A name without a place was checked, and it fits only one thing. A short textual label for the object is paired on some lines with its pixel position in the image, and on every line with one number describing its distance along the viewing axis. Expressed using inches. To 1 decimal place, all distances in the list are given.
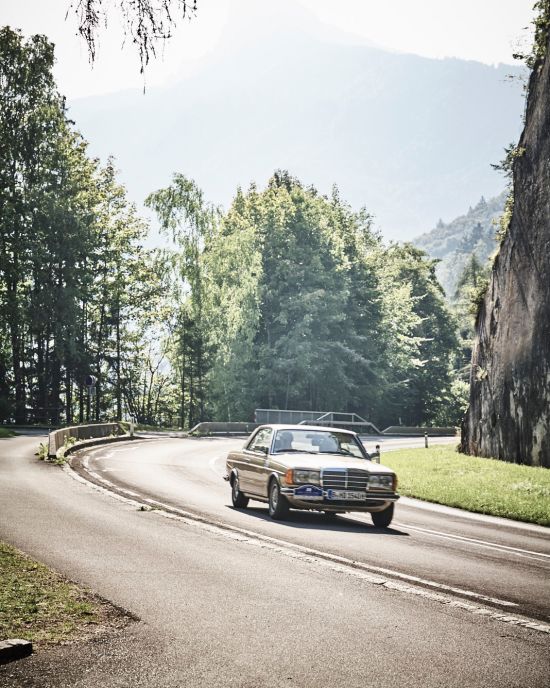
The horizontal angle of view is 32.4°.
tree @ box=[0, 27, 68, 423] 2412.6
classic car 645.3
